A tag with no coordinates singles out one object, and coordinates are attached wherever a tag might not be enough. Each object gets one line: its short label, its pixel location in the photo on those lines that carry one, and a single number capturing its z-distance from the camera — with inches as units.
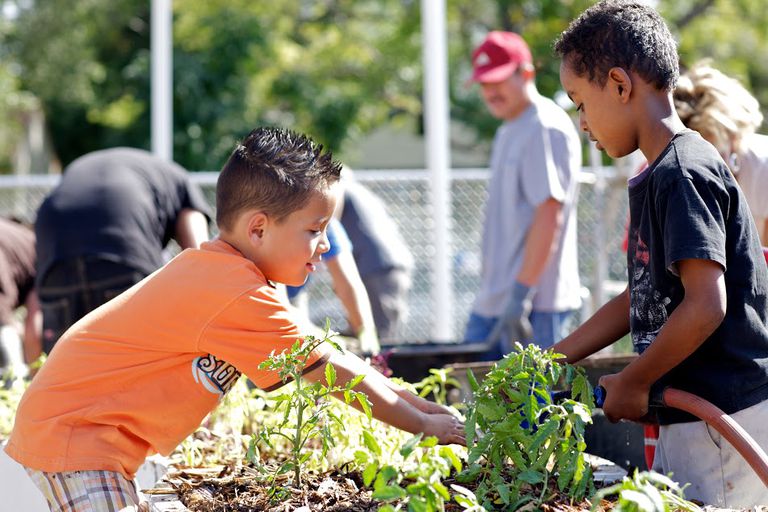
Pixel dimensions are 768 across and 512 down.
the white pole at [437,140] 281.6
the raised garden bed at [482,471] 72.5
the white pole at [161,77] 291.7
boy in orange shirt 90.0
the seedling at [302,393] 83.1
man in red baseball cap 195.0
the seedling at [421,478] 64.2
